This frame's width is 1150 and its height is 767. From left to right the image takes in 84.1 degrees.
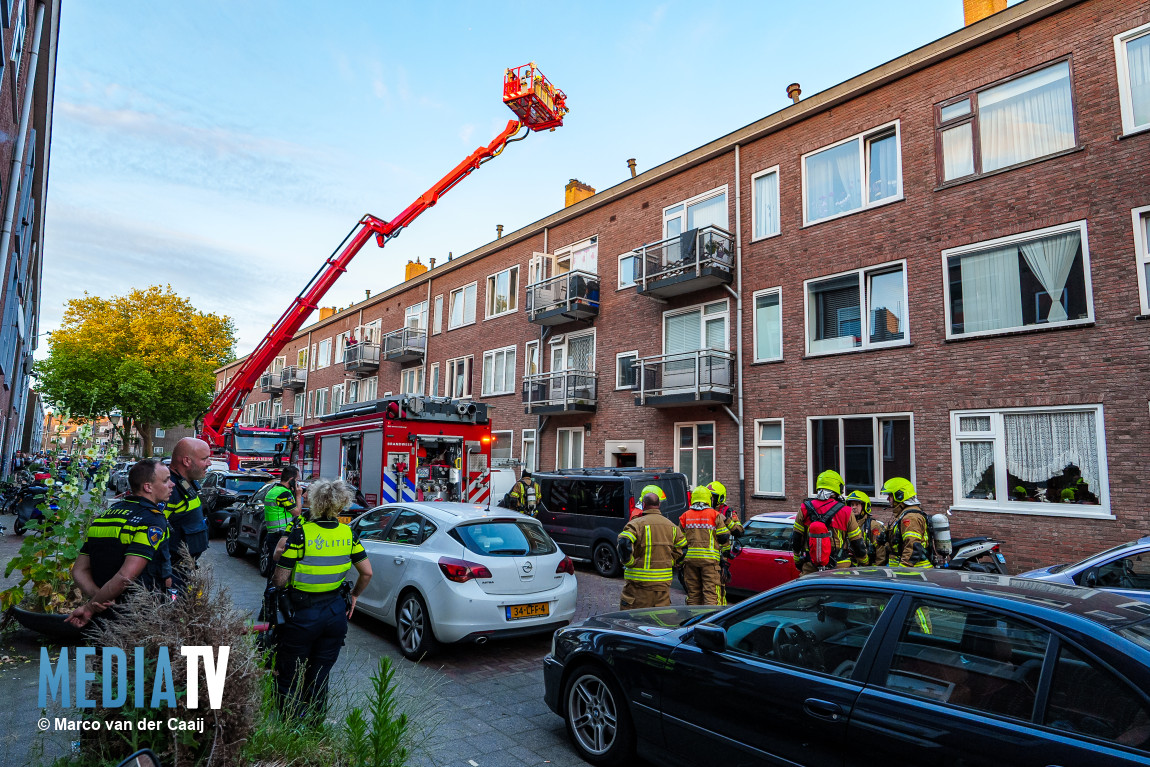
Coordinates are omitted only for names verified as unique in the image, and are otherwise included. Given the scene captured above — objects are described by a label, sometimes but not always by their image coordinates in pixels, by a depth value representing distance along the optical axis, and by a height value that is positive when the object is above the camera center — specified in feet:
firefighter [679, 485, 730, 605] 21.45 -3.54
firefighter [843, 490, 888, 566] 22.71 -2.63
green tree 126.11 +17.62
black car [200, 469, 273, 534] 43.83 -3.32
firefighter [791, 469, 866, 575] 20.63 -2.58
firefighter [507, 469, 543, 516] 41.65 -2.98
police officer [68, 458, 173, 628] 11.84 -2.05
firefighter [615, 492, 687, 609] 19.69 -3.30
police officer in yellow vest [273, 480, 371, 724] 13.00 -3.11
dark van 37.96 -3.39
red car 27.68 -4.59
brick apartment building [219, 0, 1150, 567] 34.32 +11.02
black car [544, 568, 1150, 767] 7.82 -3.30
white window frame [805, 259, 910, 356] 41.57 +10.02
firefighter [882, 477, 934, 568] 21.33 -2.60
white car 19.62 -4.15
